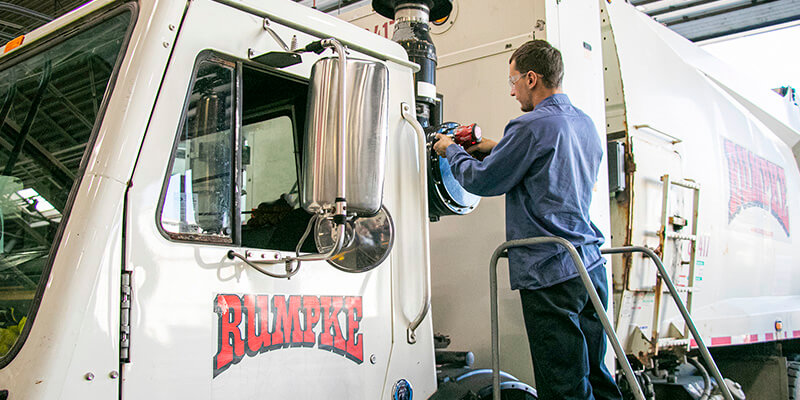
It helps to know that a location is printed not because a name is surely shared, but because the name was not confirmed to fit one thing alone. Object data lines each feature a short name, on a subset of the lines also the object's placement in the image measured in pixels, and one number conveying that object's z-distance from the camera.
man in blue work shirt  2.49
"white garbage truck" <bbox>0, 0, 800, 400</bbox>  1.74
